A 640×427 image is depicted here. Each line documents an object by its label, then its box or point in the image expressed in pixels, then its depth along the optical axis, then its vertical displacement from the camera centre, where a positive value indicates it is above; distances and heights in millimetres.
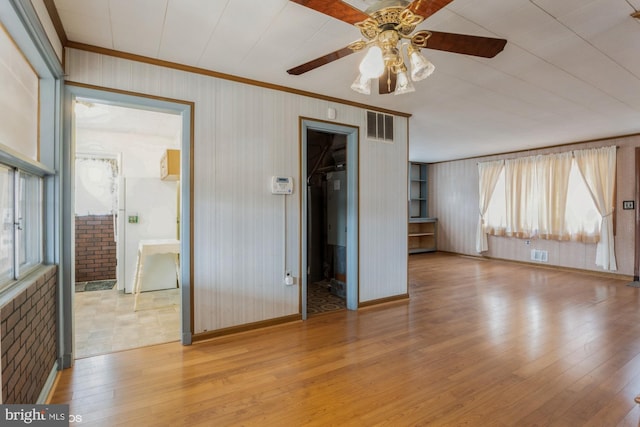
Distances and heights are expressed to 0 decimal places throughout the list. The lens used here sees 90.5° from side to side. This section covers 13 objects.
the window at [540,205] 5879 +114
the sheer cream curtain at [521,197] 6605 +305
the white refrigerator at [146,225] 4605 -214
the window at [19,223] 1646 -72
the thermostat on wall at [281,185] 3262 +275
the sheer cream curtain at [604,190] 5504 +369
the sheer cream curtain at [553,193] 6066 +355
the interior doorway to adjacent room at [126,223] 3621 -182
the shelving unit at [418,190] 9133 +610
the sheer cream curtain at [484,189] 7293 +523
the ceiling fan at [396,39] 1469 +902
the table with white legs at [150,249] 3838 -484
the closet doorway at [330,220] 3836 -129
